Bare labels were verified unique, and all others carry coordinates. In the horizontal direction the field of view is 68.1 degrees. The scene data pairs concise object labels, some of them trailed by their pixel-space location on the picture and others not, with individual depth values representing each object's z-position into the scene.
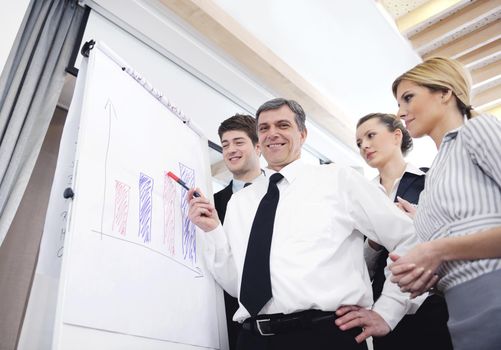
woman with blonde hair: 0.68
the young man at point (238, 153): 1.70
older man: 0.92
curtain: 1.62
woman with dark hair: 1.10
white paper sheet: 0.85
